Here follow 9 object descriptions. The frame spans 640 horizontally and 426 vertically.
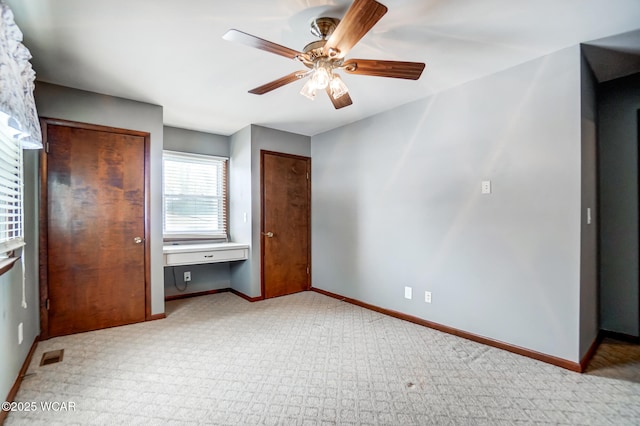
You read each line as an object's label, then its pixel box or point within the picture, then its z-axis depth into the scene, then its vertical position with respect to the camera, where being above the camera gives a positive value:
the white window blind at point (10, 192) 1.79 +0.14
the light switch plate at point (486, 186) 2.55 +0.20
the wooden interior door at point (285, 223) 4.00 -0.17
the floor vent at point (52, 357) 2.25 -1.14
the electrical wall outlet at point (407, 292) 3.12 -0.88
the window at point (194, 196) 3.93 +0.23
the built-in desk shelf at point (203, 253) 3.39 -0.50
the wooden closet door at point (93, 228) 2.70 -0.15
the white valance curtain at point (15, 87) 1.44 +0.68
